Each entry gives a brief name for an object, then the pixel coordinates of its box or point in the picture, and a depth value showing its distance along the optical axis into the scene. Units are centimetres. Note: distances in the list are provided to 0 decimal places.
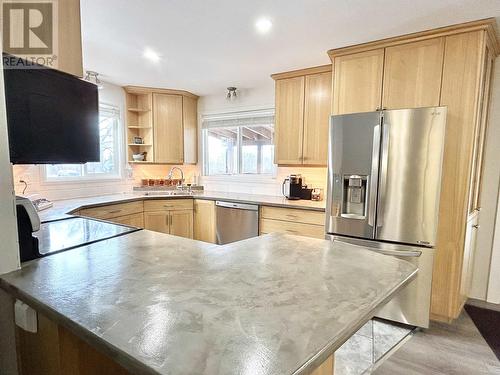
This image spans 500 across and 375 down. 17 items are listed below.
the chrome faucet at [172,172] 446
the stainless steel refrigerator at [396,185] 220
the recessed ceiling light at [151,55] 271
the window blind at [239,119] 395
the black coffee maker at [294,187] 351
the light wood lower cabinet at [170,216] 372
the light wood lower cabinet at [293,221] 290
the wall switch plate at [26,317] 92
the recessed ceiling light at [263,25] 212
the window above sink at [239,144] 401
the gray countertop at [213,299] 55
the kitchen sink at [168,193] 405
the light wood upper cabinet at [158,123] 411
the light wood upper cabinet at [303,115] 315
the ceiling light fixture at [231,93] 402
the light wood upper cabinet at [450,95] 217
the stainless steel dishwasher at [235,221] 334
